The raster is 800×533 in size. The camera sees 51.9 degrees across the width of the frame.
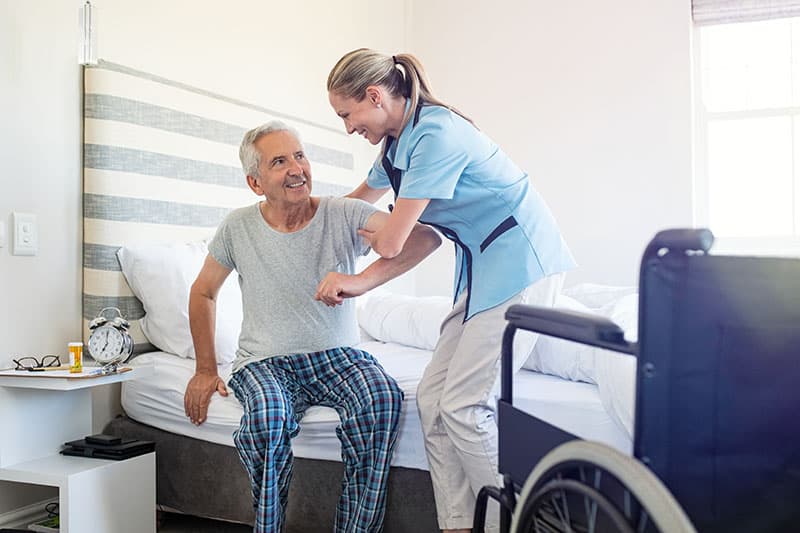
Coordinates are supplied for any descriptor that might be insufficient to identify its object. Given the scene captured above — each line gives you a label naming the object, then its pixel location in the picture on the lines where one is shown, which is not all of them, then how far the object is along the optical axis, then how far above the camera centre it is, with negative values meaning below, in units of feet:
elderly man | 6.42 -0.36
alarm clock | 7.26 -0.52
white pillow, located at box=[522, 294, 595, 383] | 6.91 -0.66
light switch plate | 7.32 +0.45
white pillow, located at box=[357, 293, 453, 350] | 8.91 -0.40
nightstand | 6.66 -1.53
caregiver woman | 5.96 +0.41
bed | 6.69 -0.34
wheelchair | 3.24 -0.51
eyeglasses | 7.20 -0.70
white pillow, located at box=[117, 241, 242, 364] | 8.19 -0.12
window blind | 12.71 +4.23
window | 12.98 +2.33
